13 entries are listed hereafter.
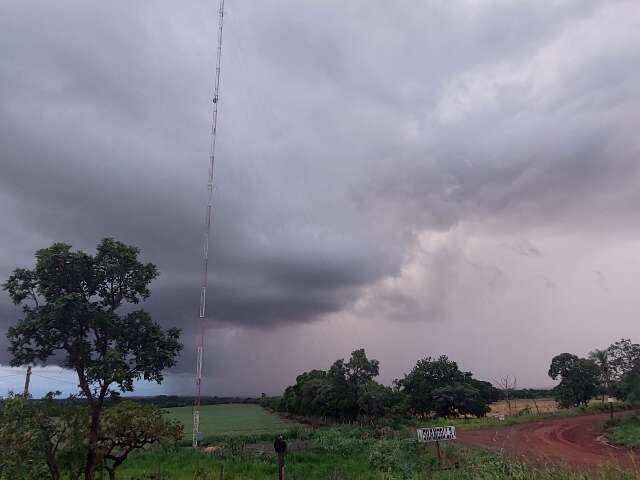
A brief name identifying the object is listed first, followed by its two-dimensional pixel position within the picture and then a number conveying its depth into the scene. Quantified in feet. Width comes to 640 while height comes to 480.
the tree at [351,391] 188.24
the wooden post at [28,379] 109.40
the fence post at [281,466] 42.34
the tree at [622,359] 165.14
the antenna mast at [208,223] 84.33
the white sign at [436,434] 64.28
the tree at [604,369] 173.06
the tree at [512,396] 399.24
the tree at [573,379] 212.64
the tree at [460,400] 229.86
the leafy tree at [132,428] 50.01
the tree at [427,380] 241.76
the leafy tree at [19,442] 43.86
